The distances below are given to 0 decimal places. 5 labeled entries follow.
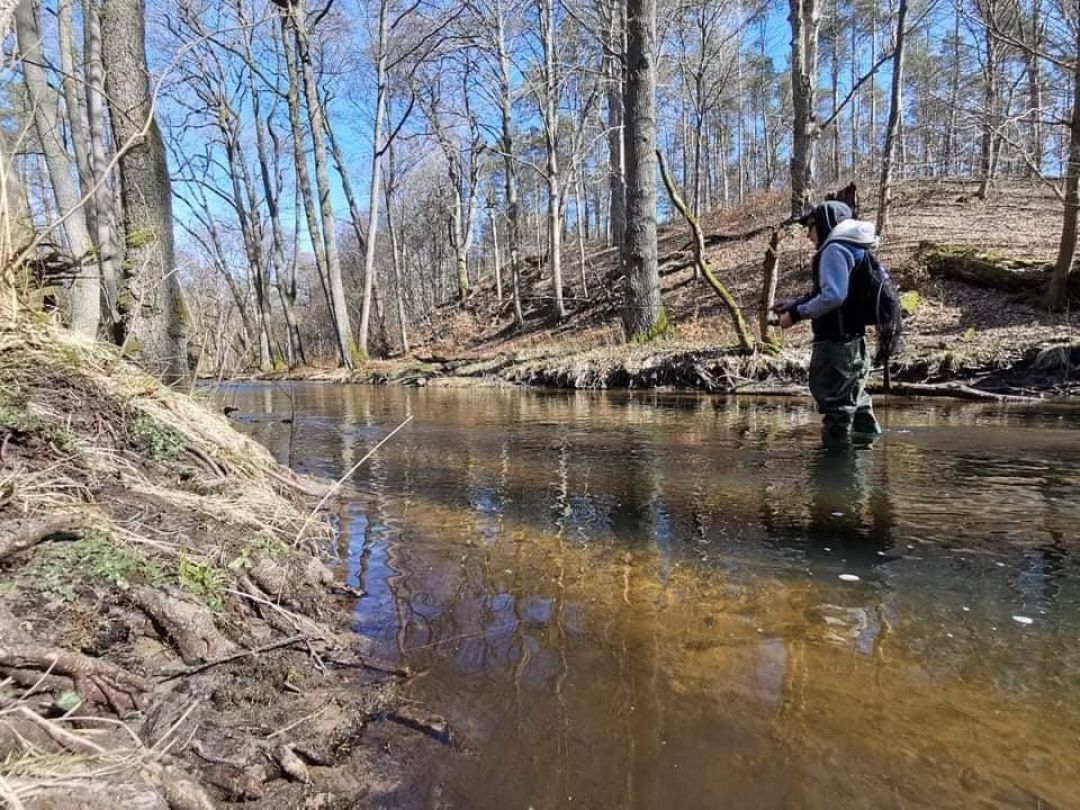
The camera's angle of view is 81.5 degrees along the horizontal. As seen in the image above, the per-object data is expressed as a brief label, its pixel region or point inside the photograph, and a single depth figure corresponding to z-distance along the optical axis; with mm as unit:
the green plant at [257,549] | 1990
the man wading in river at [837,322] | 5066
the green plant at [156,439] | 2723
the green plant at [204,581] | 1780
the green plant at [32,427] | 2098
